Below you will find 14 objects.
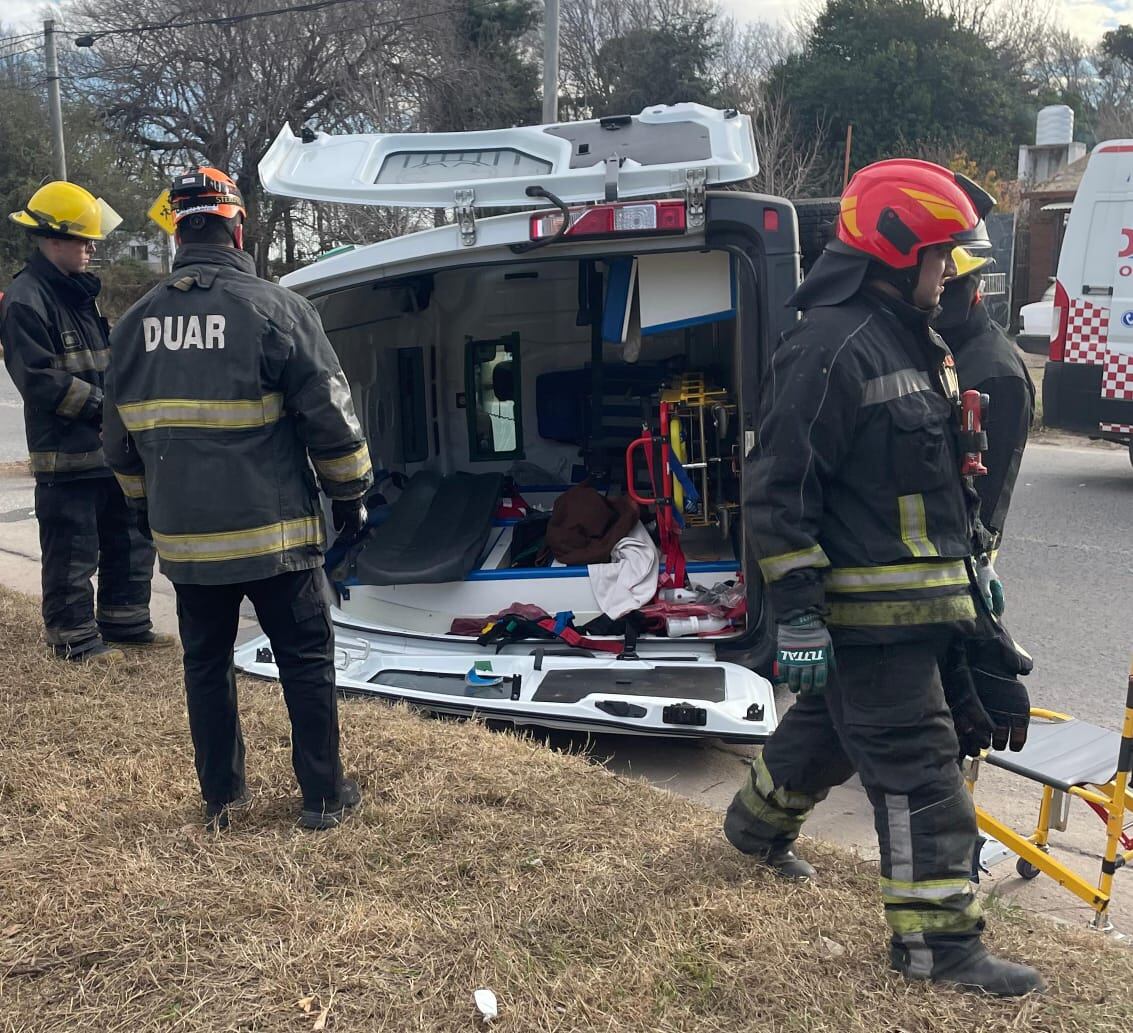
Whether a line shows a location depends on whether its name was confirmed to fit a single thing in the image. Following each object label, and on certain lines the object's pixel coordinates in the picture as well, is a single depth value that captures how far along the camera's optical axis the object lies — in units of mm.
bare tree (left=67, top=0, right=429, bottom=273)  29672
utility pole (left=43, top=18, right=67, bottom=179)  24844
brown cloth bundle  5758
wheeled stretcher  3045
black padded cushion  5426
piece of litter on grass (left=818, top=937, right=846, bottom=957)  2844
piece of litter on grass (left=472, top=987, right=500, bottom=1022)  2676
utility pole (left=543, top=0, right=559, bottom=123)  14680
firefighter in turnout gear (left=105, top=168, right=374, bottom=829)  3320
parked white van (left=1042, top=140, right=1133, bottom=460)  9086
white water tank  29547
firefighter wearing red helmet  2652
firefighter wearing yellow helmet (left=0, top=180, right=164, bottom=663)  5004
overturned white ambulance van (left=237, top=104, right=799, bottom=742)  4359
